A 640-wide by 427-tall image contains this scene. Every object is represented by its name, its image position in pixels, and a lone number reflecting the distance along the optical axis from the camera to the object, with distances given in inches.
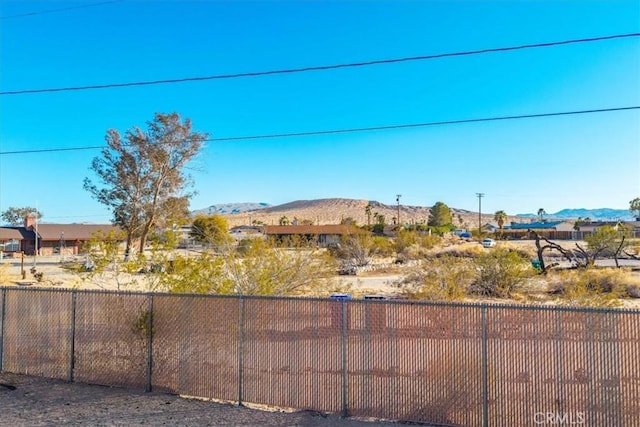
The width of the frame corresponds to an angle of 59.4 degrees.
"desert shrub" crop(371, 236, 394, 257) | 1971.7
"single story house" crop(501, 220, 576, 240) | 3968.0
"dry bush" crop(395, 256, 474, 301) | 764.6
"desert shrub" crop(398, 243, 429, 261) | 1913.0
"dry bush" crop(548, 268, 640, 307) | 861.8
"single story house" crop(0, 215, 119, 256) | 2674.7
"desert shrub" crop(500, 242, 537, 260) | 1457.9
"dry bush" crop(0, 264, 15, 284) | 850.0
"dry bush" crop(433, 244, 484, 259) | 1825.9
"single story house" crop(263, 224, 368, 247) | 3276.1
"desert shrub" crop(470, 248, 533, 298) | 995.9
